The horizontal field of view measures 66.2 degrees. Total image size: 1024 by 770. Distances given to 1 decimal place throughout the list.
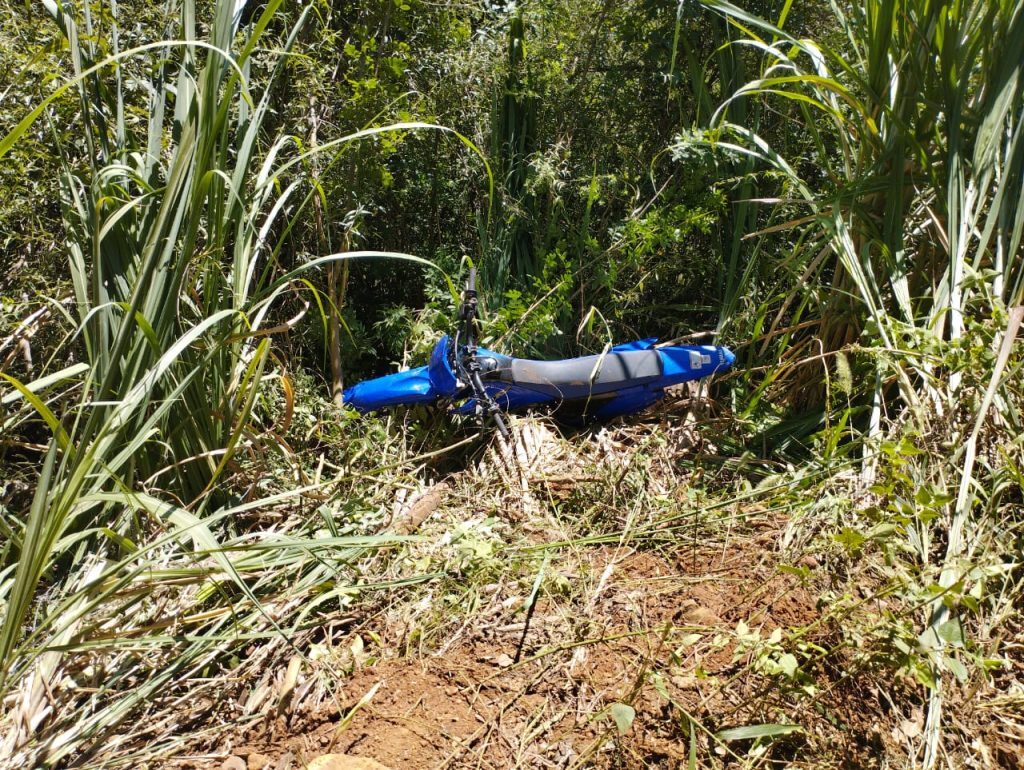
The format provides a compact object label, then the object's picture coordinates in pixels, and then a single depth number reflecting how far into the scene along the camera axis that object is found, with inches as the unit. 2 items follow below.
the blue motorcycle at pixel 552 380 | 105.6
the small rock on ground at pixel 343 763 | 62.1
